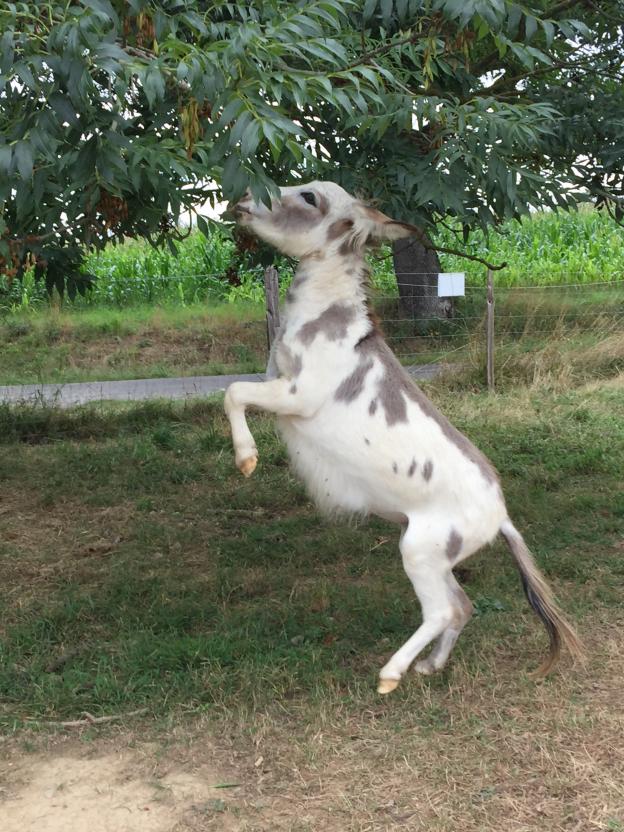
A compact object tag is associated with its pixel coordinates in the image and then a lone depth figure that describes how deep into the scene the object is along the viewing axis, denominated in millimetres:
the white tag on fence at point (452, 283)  12555
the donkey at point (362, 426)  4438
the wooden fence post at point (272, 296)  12664
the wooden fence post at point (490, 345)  12086
